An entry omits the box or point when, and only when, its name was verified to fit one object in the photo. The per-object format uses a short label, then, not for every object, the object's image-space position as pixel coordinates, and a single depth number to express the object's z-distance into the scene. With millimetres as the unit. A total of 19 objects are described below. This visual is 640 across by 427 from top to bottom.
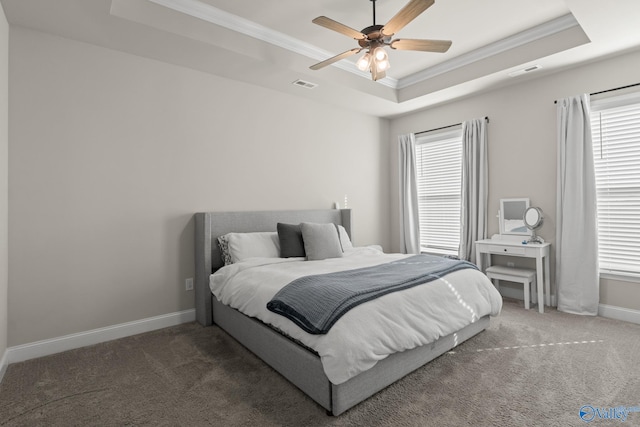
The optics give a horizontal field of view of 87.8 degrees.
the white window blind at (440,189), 4734
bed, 1862
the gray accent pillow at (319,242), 3396
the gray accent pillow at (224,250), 3301
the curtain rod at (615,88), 3227
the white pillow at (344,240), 4023
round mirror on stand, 3764
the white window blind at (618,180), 3271
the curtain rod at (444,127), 4277
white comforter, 1789
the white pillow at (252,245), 3290
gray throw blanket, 1909
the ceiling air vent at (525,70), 3520
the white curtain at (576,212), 3412
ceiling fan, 2375
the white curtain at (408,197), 5148
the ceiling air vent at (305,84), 3824
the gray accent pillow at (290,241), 3445
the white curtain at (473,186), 4297
